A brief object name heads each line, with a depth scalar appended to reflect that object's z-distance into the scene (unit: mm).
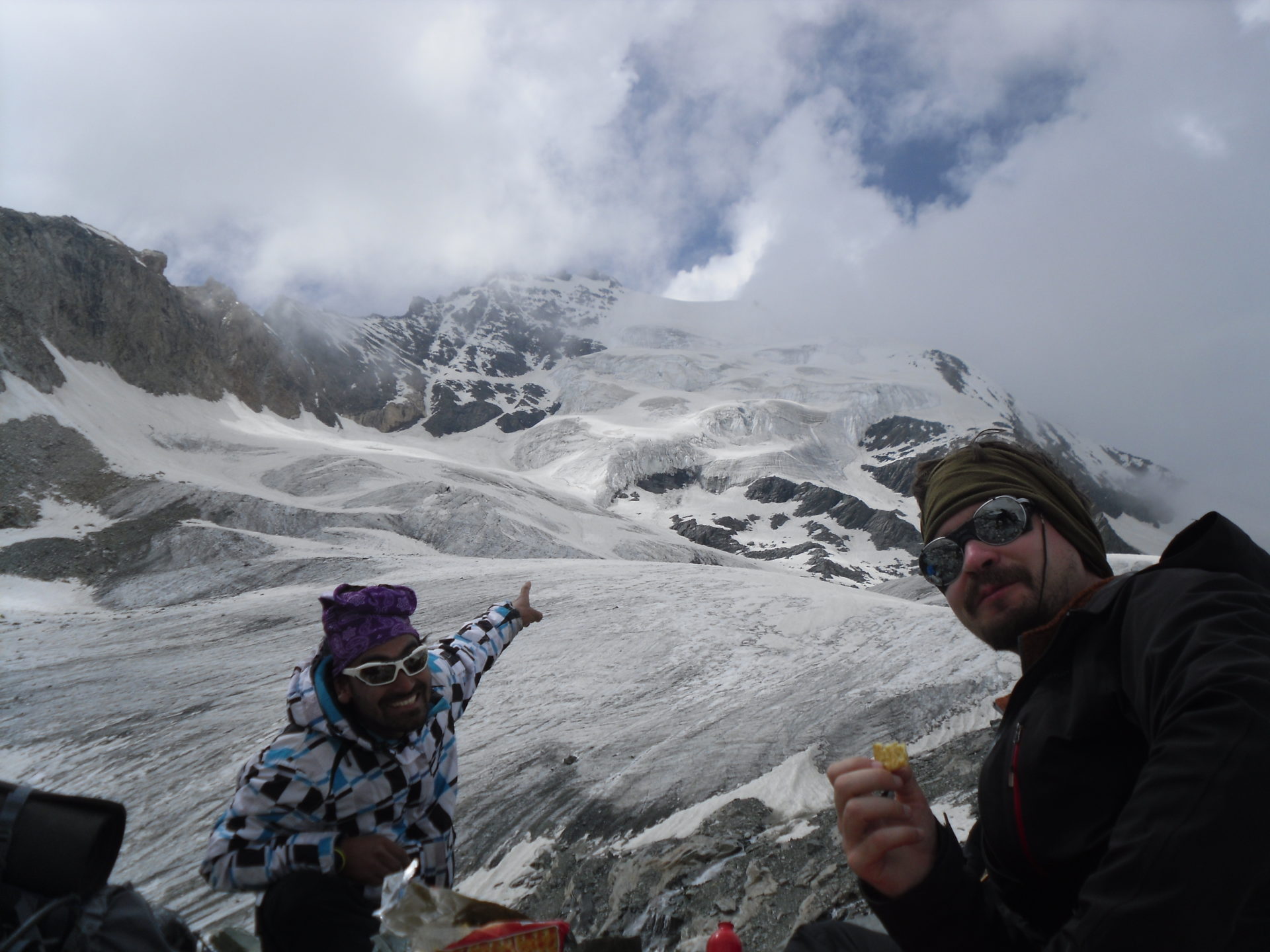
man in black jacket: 1119
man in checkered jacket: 2775
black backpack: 2107
